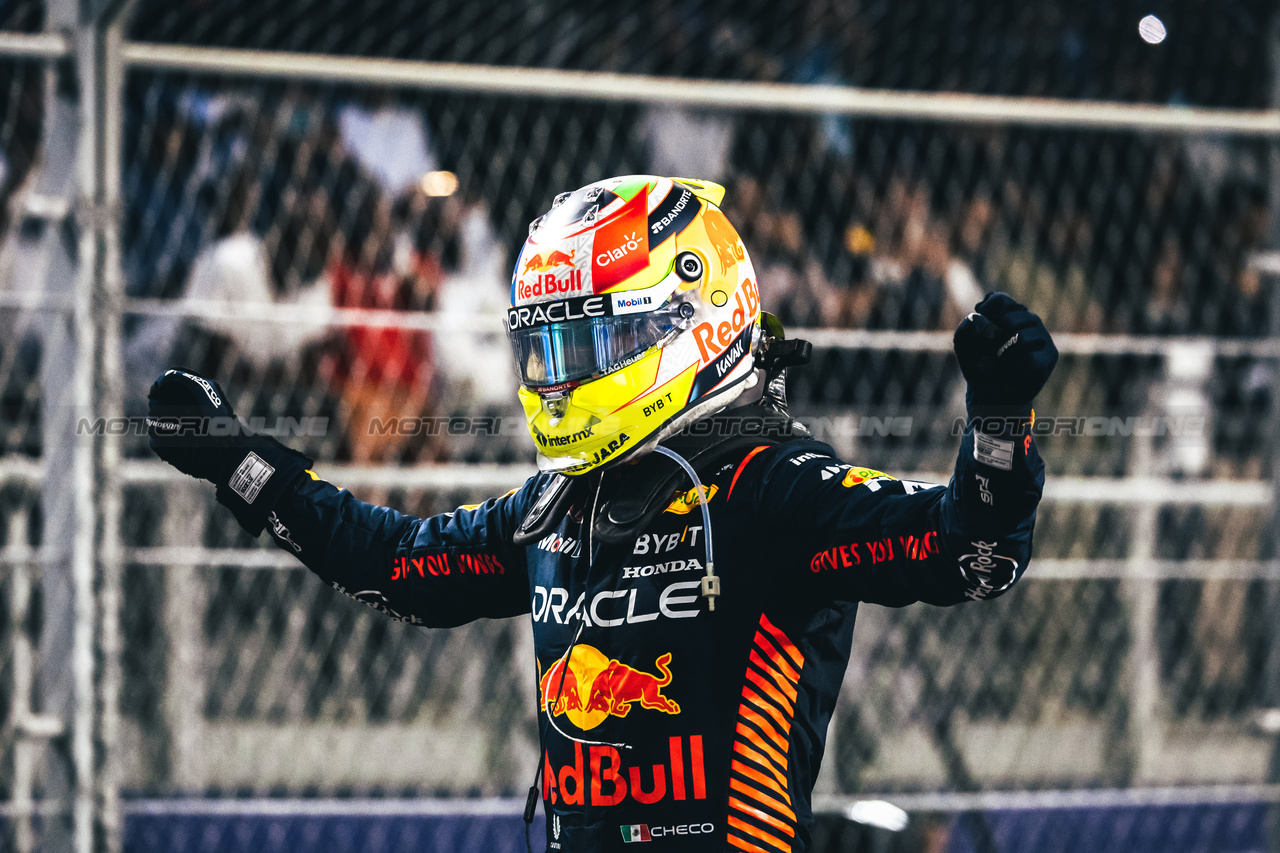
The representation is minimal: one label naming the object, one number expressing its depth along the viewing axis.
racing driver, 7.58
